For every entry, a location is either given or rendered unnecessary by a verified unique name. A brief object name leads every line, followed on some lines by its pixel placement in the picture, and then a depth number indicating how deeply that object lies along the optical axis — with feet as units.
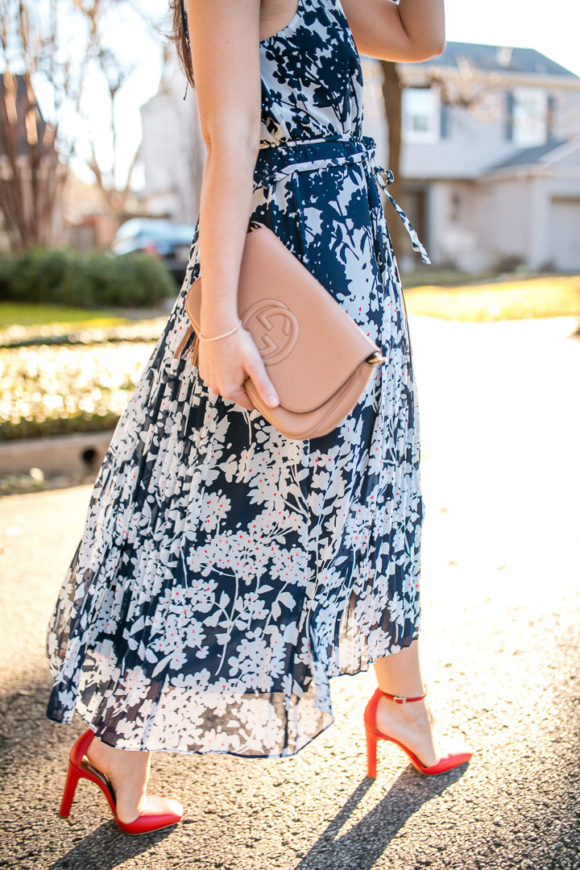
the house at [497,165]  81.76
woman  4.89
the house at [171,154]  80.89
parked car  56.39
